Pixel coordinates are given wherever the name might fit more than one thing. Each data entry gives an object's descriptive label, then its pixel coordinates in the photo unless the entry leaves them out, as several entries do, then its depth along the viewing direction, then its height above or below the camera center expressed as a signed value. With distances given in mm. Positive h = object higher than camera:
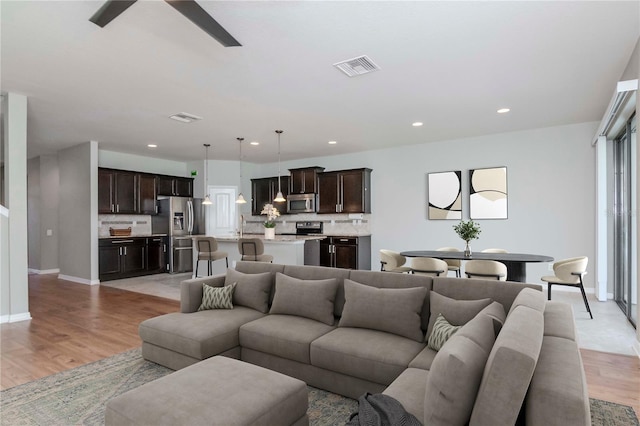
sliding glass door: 4195 -126
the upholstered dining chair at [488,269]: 4102 -675
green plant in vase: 4695 -273
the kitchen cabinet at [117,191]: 7383 +495
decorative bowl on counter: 7730 -393
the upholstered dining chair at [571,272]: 4320 -759
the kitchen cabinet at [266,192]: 9070 +551
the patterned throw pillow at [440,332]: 2201 -763
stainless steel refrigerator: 8234 -264
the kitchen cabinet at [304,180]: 8445 +795
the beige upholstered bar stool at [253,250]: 5849 -612
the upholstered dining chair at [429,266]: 4531 -701
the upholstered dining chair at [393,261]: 5168 -714
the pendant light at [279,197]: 6629 +306
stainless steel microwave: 8500 +246
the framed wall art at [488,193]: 6359 +336
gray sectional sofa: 1211 -701
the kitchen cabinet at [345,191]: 7693 +482
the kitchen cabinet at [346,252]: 7422 -846
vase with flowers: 6680 -225
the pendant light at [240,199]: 7340 +301
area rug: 2215 -1287
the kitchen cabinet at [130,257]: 7211 -919
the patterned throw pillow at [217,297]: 3314 -794
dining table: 4270 -581
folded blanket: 1443 -852
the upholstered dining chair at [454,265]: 5535 -844
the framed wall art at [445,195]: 6793 +335
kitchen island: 6125 -680
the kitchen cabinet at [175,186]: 8498 +692
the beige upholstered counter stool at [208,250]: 6391 -658
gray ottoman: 1604 -904
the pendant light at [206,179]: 8828 +871
